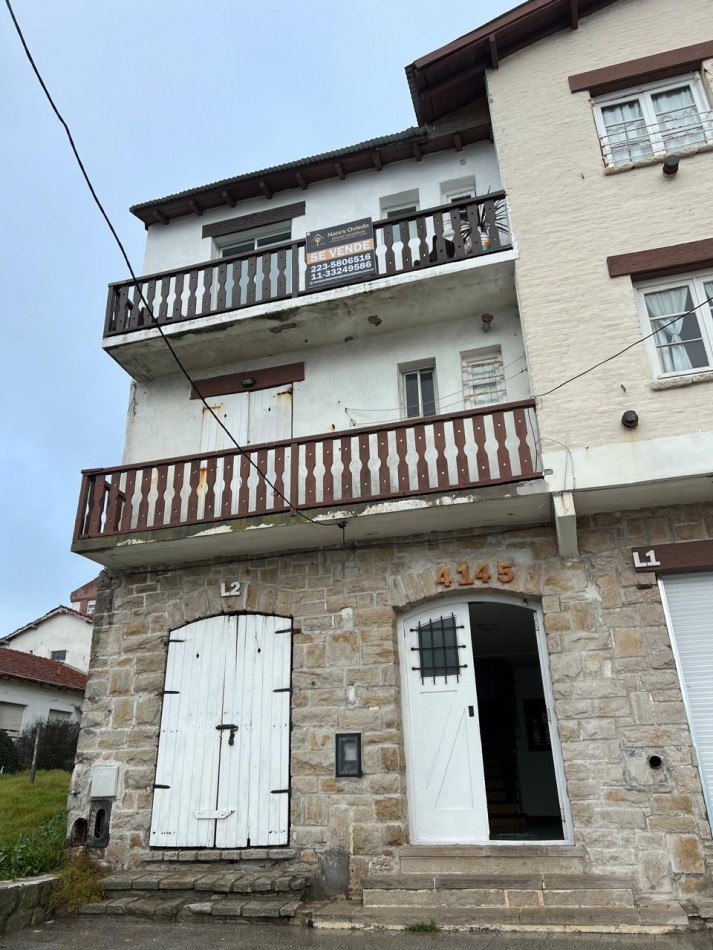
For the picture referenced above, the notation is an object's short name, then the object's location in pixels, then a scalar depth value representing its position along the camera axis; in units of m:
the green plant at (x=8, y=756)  15.99
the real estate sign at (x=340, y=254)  8.71
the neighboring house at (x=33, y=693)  17.92
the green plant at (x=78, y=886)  6.42
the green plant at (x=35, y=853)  6.75
